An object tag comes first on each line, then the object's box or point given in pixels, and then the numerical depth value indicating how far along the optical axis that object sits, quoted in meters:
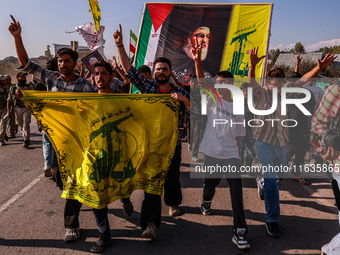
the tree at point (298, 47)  51.06
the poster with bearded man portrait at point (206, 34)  6.59
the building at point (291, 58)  34.09
